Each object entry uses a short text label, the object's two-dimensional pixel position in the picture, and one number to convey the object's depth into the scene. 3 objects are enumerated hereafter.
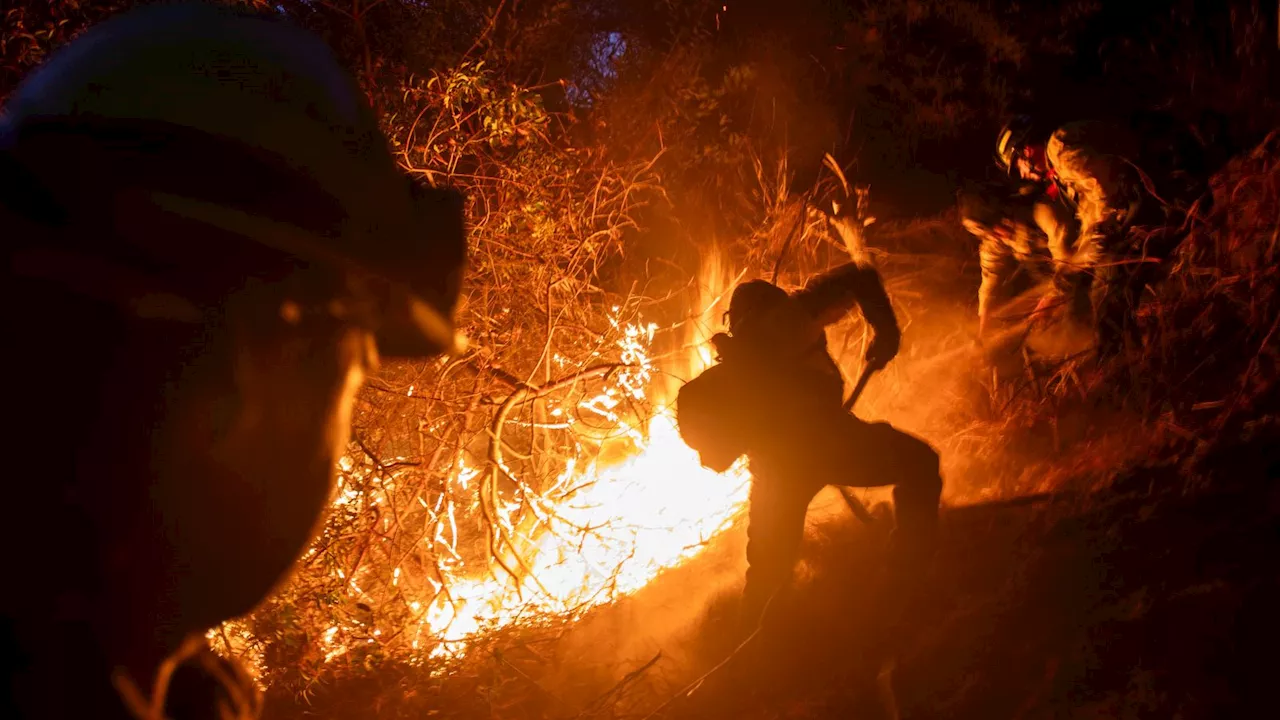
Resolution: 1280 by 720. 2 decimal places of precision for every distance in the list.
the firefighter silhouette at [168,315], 0.95
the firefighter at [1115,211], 4.95
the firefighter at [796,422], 3.33
